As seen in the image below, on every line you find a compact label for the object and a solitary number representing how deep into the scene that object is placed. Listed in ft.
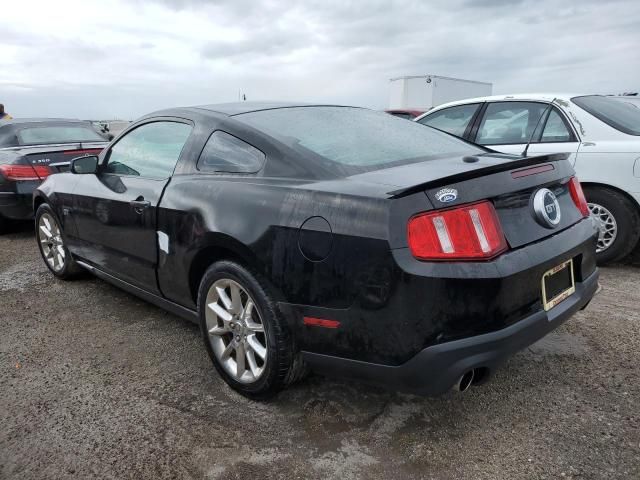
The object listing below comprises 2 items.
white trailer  61.00
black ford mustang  6.31
